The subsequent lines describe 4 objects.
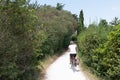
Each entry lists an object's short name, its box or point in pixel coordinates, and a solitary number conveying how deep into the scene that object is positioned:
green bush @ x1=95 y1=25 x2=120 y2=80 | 4.51
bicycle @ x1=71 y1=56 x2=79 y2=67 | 7.35
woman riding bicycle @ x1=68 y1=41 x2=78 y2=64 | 7.39
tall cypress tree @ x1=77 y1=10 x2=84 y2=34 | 20.81
